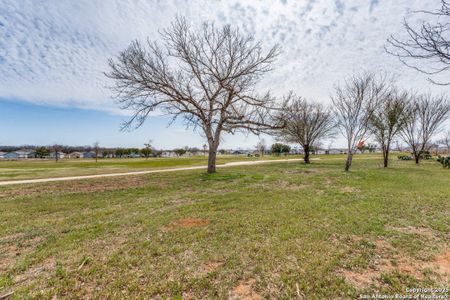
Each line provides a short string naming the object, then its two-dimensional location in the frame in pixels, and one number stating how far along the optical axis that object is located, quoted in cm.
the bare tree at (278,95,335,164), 2581
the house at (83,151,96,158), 11065
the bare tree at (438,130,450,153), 3303
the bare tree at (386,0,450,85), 314
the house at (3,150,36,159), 10198
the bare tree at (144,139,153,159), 7412
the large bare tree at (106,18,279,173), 1297
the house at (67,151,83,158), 10766
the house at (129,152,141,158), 10159
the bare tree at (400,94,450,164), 2458
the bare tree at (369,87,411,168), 1918
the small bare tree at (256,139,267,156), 8582
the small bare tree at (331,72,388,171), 1619
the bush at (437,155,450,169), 1913
